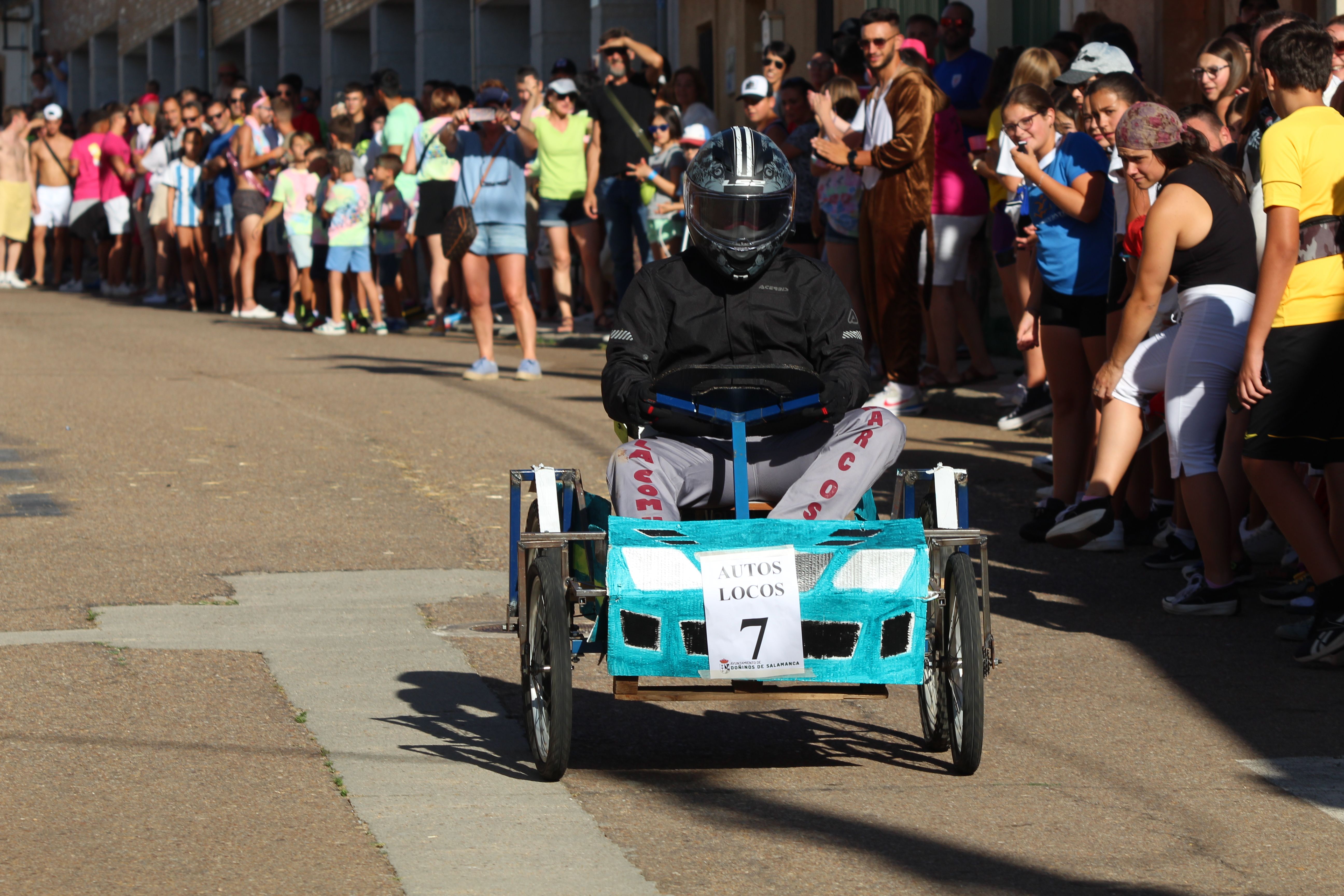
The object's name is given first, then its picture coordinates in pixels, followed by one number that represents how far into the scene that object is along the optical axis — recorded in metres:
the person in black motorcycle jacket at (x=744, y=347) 10.16
